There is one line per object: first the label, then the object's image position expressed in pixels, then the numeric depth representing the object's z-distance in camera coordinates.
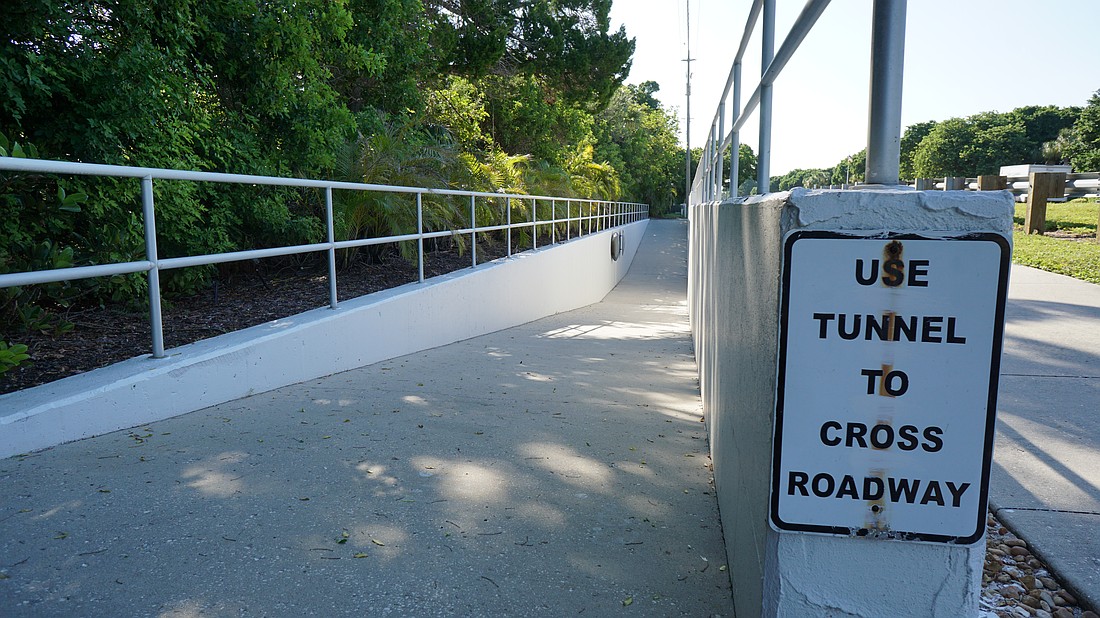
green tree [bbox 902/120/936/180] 89.80
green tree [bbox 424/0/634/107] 16.78
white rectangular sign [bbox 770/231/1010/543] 1.64
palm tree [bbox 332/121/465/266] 8.35
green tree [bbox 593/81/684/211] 48.73
